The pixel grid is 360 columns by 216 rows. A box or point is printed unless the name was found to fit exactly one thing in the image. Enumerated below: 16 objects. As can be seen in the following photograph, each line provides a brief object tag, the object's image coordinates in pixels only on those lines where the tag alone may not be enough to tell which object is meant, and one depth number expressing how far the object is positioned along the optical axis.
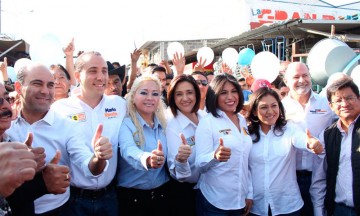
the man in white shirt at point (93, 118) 2.61
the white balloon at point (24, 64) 2.56
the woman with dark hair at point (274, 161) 2.78
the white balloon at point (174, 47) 6.81
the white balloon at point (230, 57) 8.43
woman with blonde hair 2.75
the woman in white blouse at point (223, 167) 2.74
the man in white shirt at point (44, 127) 2.42
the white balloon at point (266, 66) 4.90
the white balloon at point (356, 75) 3.66
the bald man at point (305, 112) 3.12
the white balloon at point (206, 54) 7.07
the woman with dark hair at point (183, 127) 2.85
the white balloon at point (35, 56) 3.62
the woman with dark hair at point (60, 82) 3.93
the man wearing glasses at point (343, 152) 2.55
